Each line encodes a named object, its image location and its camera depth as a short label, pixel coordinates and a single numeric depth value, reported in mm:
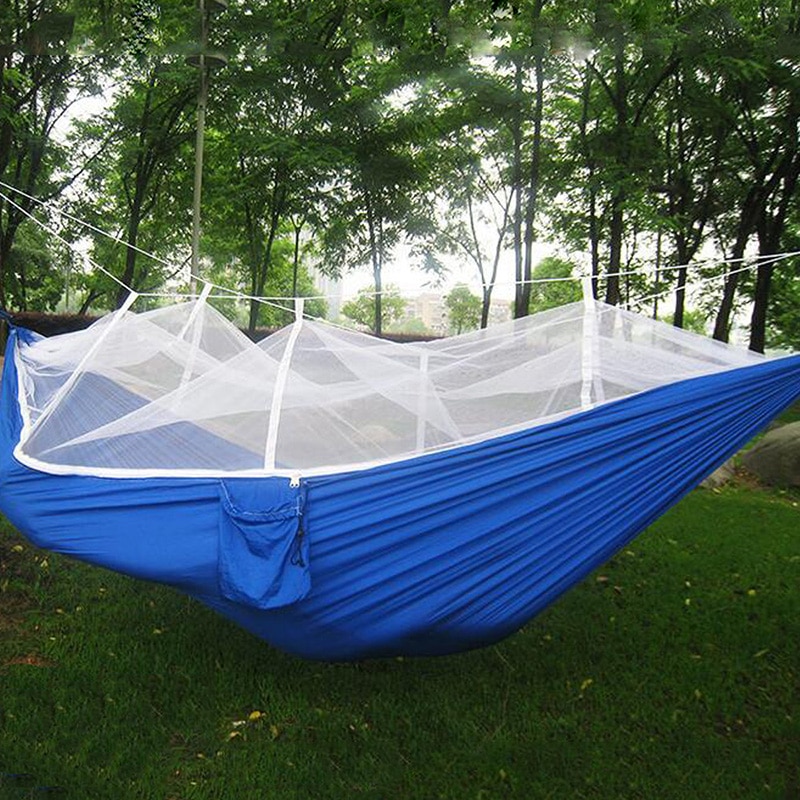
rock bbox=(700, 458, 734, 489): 5883
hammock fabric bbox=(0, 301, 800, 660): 2107
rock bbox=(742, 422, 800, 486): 6062
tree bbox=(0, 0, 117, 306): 6008
